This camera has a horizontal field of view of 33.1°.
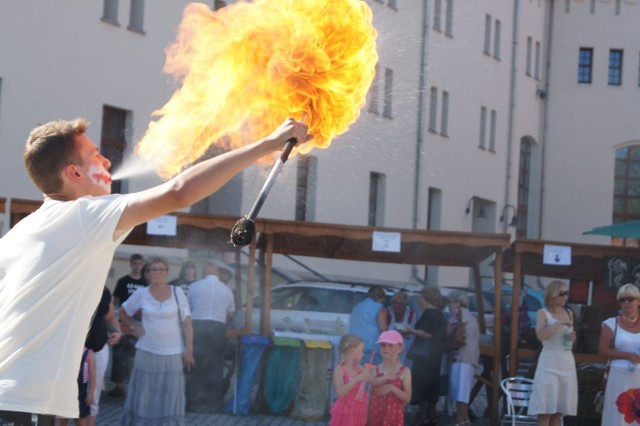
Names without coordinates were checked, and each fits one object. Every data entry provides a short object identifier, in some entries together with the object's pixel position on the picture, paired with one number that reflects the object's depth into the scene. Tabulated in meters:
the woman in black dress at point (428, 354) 12.53
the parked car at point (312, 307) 15.06
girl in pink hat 9.54
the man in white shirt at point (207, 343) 12.61
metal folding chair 11.37
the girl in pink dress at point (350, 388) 9.45
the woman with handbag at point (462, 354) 12.51
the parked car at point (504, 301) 19.31
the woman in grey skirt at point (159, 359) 9.85
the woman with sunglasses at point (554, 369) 10.66
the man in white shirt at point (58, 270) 3.54
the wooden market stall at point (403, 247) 12.77
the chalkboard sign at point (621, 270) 13.73
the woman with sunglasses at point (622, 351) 10.25
